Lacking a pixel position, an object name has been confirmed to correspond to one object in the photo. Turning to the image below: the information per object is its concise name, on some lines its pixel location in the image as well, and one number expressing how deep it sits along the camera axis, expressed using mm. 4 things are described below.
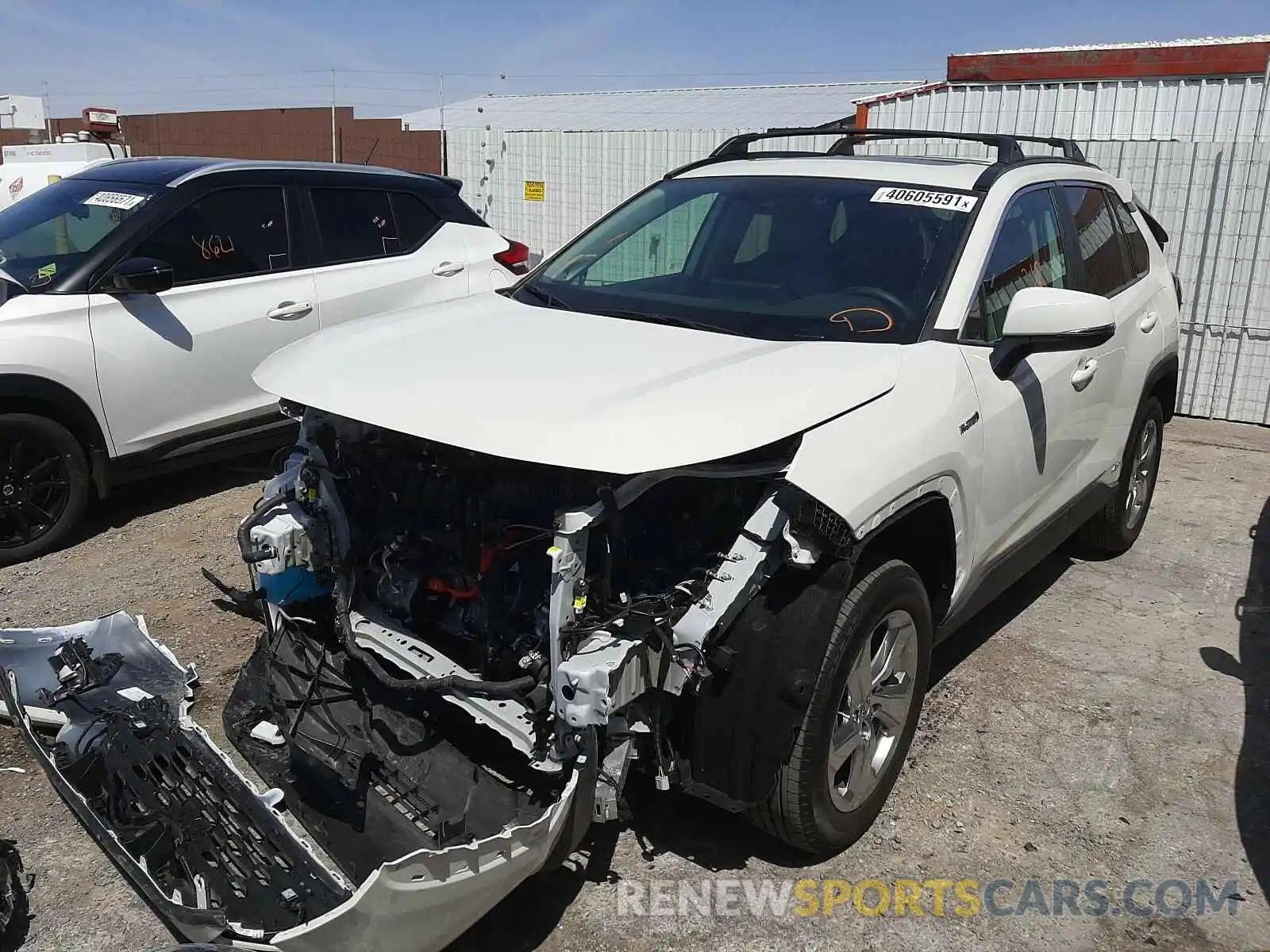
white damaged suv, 2473
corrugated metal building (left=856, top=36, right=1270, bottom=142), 9195
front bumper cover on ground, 2186
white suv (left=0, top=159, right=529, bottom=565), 4914
